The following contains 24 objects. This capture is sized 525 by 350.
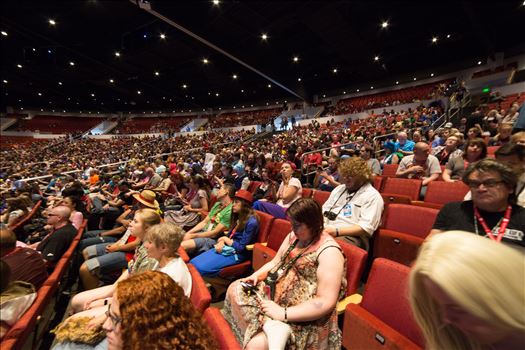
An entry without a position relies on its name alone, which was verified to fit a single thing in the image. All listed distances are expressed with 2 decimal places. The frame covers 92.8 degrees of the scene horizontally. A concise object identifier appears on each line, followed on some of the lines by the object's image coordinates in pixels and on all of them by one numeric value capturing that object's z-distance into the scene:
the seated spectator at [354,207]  2.17
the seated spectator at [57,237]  2.65
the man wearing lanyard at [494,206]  1.40
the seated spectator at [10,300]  1.52
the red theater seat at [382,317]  1.21
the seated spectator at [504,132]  3.94
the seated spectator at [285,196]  3.28
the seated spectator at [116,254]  2.45
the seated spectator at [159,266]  1.73
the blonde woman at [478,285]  0.56
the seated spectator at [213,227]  3.01
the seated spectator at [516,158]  1.76
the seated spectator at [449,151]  3.93
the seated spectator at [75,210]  3.57
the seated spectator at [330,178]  4.03
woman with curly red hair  0.95
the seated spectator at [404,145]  4.95
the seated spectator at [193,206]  3.97
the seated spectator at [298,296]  1.32
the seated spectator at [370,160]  4.57
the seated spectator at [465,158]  2.87
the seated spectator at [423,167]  3.40
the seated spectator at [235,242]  2.54
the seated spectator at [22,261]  1.98
